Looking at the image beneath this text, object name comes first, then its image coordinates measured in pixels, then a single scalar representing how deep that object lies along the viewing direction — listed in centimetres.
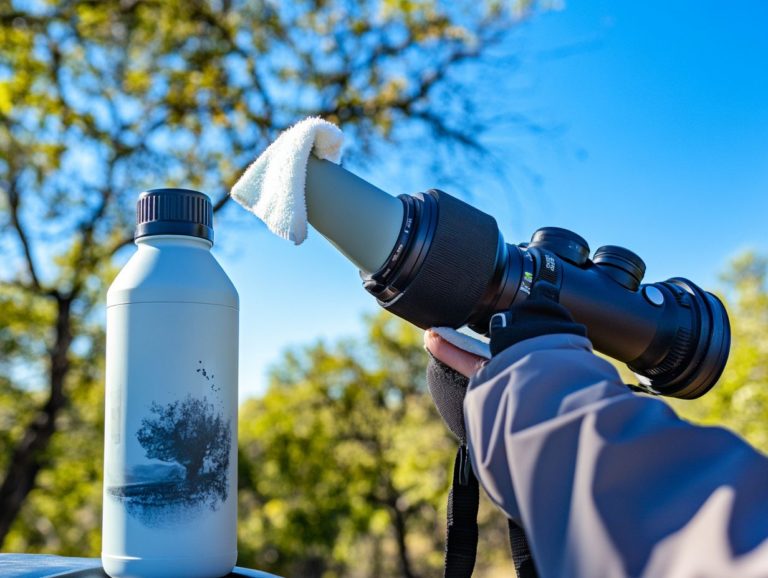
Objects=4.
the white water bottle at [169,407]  83
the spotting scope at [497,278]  86
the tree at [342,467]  1323
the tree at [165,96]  588
